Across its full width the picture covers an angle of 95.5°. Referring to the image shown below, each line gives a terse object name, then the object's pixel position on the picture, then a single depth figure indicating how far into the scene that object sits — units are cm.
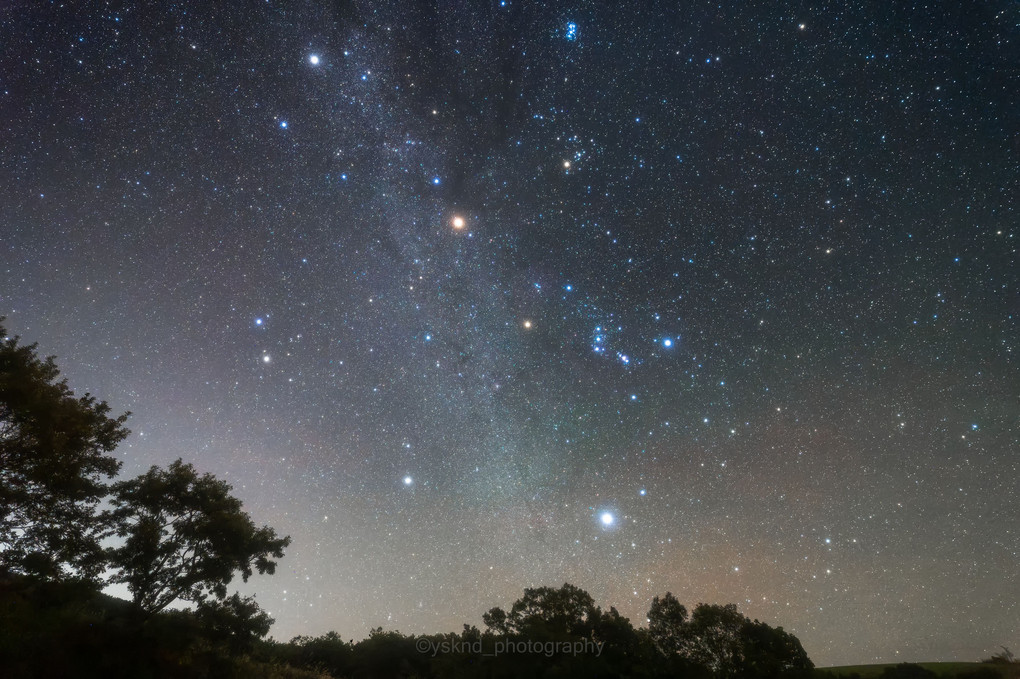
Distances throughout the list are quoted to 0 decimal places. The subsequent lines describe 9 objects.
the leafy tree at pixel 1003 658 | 2923
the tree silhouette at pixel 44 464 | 1789
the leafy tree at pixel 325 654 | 3475
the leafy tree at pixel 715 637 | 3084
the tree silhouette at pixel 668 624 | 3238
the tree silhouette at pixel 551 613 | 3127
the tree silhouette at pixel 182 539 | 2355
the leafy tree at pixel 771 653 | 2936
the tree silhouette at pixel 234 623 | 2480
